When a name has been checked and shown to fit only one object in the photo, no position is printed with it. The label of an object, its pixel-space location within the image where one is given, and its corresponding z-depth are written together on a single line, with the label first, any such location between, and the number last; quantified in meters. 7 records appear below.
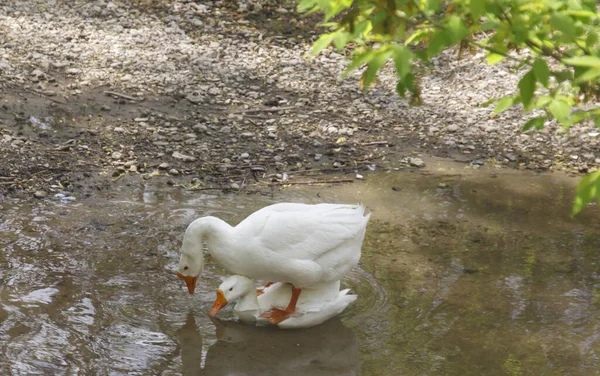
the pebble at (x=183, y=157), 16.00
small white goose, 10.84
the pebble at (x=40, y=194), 14.20
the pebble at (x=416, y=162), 16.42
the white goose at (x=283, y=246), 10.59
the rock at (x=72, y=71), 18.80
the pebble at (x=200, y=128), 17.16
